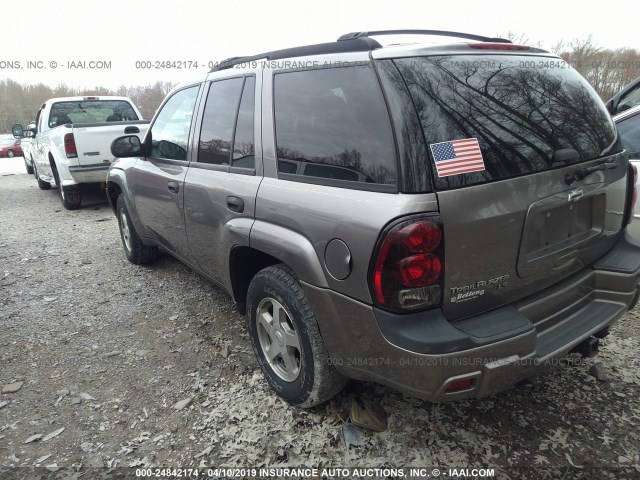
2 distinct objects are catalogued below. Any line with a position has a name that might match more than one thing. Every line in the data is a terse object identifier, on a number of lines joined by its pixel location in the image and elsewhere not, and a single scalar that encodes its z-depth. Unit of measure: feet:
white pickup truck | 24.16
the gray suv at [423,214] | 5.71
